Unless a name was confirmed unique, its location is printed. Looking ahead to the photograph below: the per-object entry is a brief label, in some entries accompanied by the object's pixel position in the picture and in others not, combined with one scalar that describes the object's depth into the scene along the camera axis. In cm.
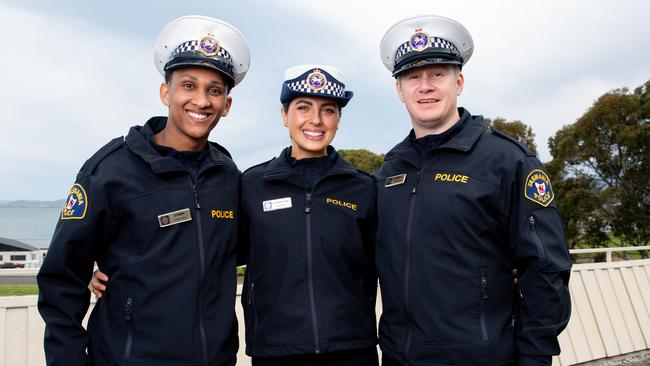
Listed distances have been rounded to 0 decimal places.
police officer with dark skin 214
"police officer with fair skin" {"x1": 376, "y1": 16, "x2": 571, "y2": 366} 220
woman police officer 243
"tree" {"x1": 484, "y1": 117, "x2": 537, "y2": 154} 2867
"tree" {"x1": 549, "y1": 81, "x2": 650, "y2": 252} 1995
